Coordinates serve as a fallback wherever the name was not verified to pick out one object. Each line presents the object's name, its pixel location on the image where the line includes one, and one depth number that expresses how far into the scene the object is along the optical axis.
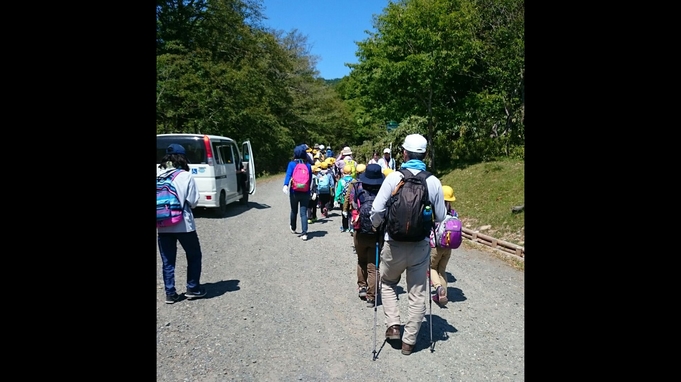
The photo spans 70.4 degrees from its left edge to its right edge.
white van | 10.90
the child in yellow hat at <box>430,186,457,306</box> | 5.16
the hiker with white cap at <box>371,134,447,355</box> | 3.94
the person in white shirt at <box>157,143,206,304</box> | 5.28
